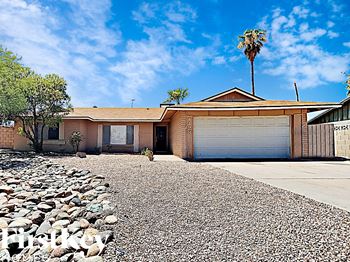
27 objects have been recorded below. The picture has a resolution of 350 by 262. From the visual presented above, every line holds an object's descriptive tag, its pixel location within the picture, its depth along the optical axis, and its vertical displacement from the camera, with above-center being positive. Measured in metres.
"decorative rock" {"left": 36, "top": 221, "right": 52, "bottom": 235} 4.15 -1.33
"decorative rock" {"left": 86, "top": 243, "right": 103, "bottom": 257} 3.09 -1.22
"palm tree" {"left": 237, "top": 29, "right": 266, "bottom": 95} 28.28 +10.22
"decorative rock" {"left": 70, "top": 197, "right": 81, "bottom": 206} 5.44 -1.18
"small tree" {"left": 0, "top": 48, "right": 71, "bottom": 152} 13.21 +2.33
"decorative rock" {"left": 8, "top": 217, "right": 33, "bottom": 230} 4.39 -1.32
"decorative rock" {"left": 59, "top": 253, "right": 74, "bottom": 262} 3.15 -1.32
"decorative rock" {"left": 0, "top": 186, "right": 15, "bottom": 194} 6.92 -1.21
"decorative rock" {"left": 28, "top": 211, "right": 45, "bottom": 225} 4.69 -1.30
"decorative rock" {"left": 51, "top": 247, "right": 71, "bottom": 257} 3.27 -1.31
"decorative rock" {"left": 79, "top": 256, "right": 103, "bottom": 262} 2.90 -1.23
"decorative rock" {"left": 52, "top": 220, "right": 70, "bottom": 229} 4.23 -1.27
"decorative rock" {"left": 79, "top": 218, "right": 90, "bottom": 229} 4.08 -1.22
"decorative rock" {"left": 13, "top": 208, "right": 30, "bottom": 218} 5.02 -1.31
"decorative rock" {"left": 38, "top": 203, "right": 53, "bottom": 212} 5.26 -1.26
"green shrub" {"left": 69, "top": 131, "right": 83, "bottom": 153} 17.24 +0.09
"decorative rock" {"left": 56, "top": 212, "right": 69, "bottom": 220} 4.68 -1.26
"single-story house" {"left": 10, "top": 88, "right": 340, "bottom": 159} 13.71 +0.64
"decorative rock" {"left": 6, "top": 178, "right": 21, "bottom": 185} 8.09 -1.19
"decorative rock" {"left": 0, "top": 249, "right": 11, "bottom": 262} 3.37 -1.41
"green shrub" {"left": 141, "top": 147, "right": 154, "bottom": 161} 12.77 -0.67
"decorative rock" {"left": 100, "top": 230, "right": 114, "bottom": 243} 3.35 -1.16
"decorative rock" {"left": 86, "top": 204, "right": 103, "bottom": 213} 4.66 -1.14
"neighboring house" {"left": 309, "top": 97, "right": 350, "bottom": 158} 14.31 +0.49
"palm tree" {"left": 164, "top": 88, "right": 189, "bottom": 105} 31.95 +5.43
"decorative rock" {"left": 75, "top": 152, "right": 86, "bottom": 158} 14.09 -0.69
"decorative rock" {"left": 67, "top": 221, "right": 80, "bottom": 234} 3.98 -1.26
